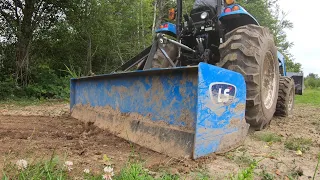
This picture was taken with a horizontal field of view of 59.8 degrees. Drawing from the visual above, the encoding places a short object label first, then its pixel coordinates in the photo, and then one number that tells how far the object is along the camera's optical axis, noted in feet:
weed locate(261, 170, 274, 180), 5.93
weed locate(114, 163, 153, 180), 4.93
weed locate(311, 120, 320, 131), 13.74
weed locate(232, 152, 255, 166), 6.96
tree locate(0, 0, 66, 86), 28.53
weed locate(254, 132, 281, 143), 9.54
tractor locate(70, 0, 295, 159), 7.39
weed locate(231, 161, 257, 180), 3.79
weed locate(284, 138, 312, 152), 8.61
